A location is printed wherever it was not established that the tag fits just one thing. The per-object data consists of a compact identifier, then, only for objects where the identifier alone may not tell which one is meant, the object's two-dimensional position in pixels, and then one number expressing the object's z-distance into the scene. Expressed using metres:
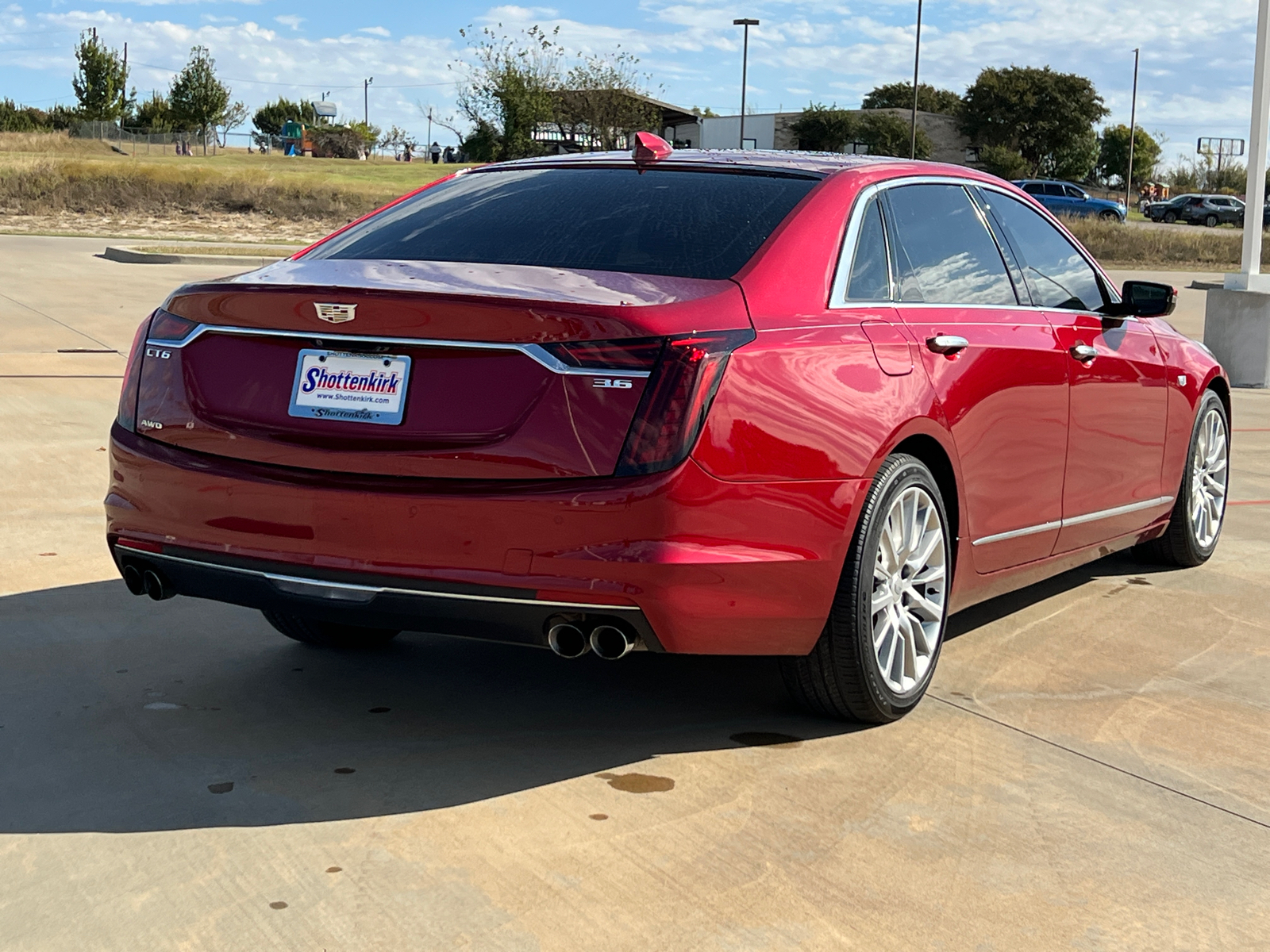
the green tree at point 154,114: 101.38
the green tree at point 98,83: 97.00
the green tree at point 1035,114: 90.06
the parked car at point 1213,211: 65.94
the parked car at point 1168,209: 67.56
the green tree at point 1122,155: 101.75
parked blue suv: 53.44
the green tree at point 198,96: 99.38
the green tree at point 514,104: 68.50
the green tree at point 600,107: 70.38
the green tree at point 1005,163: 84.62
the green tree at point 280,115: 131.75
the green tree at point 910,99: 102.31
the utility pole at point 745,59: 73.19
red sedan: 3.44
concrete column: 13.97
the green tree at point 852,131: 84.44
